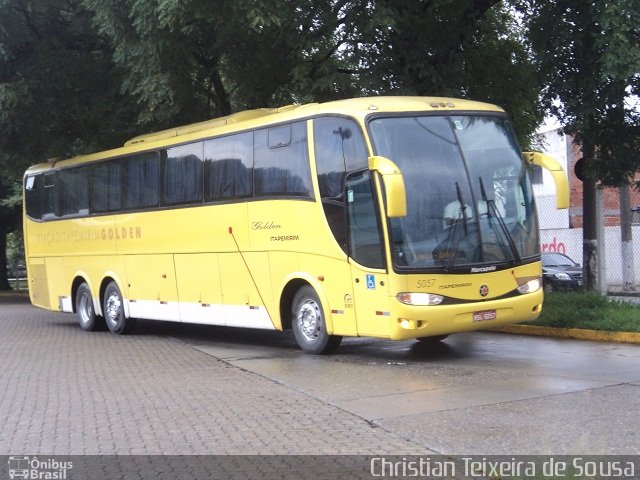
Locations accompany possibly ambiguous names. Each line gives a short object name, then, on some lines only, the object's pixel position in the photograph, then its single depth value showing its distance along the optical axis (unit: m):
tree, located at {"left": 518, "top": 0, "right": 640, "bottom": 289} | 12.92
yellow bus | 11.09
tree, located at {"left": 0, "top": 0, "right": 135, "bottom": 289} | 19.27
